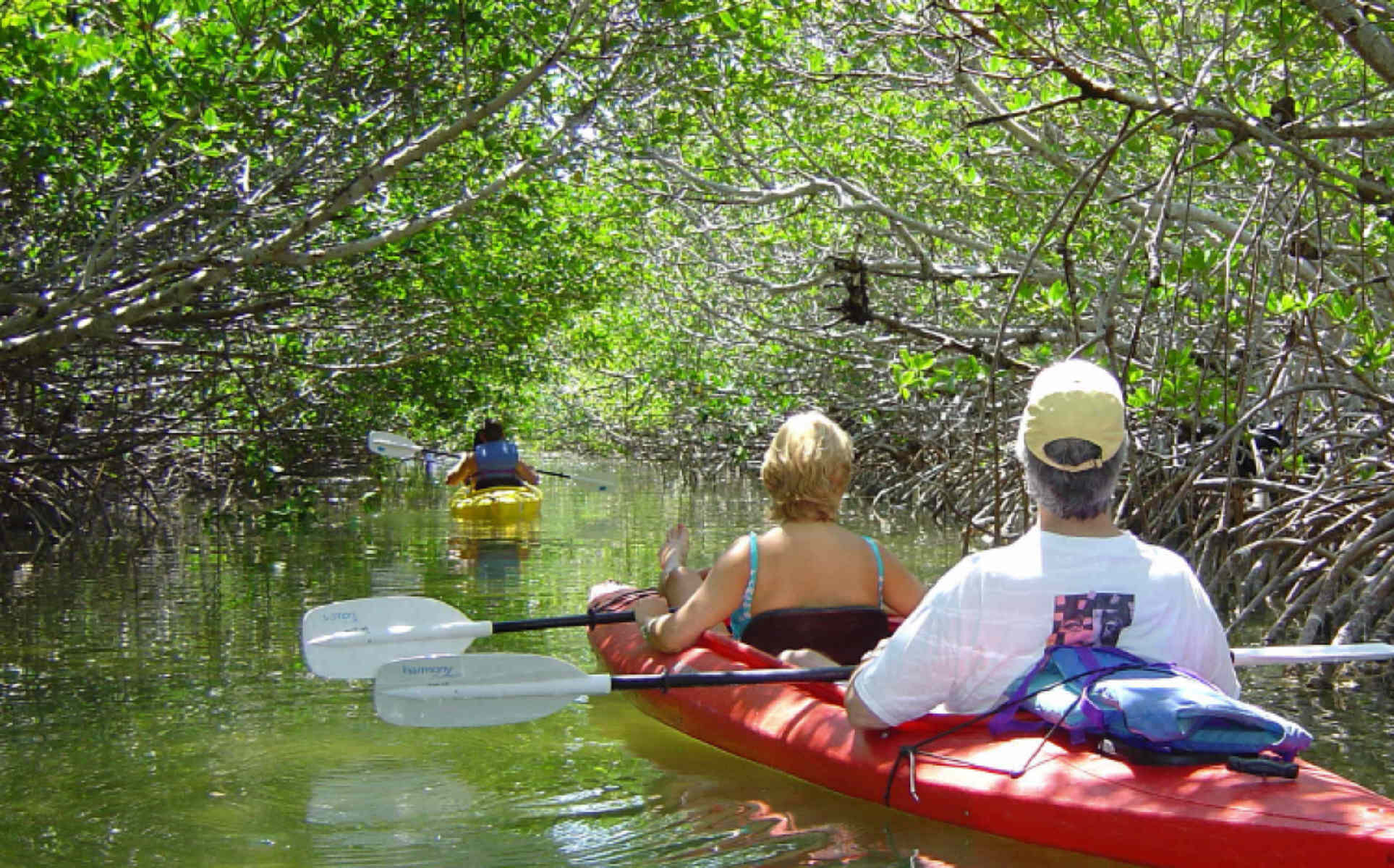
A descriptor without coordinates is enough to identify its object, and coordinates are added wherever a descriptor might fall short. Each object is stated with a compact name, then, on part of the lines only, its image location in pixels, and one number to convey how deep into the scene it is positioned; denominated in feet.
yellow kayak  38.86
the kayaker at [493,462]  40.29
